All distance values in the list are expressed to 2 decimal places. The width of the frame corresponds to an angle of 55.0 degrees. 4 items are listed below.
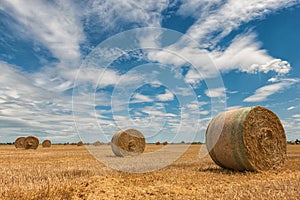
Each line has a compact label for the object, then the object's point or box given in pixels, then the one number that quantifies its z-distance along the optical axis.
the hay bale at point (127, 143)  16.38
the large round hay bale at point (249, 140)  8.49
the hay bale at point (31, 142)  29.19
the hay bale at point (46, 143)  36.94
